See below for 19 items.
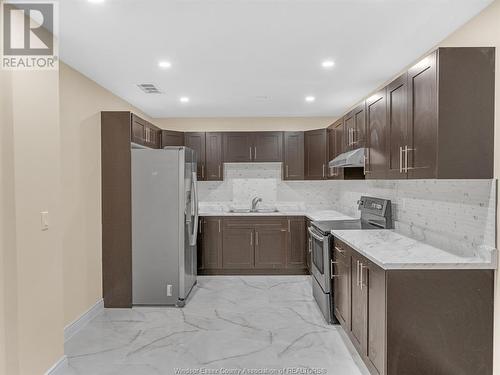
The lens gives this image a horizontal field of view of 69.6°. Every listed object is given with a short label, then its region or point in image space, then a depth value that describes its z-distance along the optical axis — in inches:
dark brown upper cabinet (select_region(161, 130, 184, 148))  215.4
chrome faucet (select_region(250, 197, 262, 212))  242.8
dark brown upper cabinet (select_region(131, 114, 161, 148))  167.2
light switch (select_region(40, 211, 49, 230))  99.7
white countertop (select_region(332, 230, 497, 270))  88.4
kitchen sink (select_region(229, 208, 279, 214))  241.8
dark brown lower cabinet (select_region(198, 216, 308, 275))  218.5
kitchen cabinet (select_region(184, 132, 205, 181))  233.6
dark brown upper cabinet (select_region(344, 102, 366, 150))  144.3
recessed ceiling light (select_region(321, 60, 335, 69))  133.0
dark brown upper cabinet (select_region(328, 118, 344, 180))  180.5
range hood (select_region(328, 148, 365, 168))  143.0
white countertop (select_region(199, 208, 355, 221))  196.6
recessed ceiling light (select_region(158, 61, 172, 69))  132.3
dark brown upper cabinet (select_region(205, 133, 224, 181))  234.1
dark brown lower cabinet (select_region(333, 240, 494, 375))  87.5
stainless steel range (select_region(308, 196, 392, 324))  144.4
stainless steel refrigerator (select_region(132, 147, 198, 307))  165.3
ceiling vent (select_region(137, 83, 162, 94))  162.9
